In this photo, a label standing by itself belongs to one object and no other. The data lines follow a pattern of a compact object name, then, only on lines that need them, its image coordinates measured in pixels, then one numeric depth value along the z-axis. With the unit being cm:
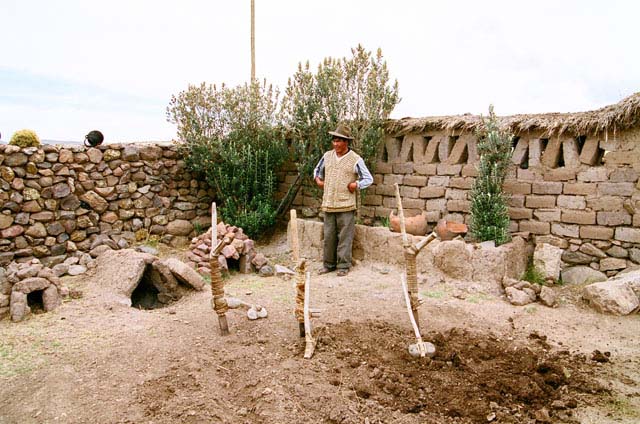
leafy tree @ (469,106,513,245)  689
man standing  702
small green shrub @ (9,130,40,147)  786
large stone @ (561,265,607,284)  677
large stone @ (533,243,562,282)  679
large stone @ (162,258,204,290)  640
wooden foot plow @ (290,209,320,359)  457
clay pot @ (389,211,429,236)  742
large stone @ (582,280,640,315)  573
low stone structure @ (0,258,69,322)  551
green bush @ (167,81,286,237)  894
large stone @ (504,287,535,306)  604
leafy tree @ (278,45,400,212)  834
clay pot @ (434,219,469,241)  729
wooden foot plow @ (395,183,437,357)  441
